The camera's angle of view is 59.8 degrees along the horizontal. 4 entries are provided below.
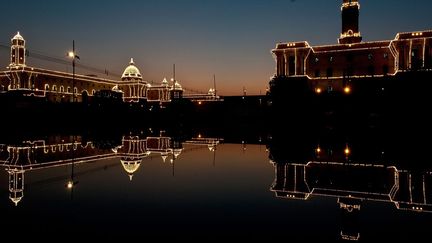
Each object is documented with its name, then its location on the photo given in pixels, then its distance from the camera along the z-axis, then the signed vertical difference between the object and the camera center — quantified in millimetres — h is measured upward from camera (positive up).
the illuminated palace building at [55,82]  87688 +12787
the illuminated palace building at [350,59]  56281 +10992
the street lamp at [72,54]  50778 +10007
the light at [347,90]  51503 +5489
